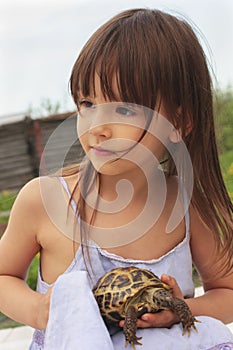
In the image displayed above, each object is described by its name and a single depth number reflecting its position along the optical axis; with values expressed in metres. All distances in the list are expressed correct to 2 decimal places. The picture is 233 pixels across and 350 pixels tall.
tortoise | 1.10
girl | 1.14
